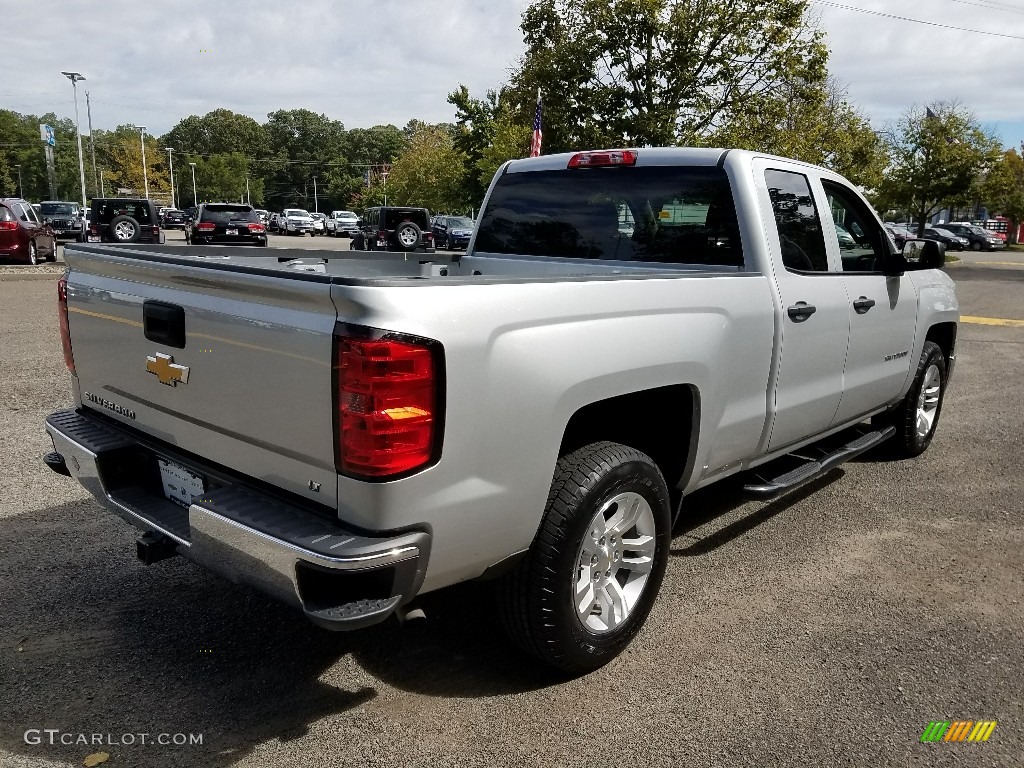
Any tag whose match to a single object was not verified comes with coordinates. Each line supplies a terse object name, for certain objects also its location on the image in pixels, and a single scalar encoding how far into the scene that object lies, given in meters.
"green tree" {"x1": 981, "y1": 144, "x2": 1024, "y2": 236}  32.41
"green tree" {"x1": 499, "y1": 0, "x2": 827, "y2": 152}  16.98
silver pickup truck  2.34
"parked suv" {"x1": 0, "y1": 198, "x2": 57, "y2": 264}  19.31
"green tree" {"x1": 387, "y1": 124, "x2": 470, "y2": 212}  50.38
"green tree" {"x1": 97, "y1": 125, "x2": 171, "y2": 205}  96.69
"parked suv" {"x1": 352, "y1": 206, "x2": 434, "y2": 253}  24.08
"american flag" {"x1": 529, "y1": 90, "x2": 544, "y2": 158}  17.33
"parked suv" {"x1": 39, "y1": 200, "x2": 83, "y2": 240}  31.53
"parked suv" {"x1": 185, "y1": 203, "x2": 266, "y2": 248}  28.30
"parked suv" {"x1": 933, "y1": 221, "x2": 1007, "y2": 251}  47.78
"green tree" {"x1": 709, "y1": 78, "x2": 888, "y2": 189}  17.53
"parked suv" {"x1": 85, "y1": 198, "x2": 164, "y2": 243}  23.78
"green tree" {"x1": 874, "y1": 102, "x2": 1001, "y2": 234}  30.66
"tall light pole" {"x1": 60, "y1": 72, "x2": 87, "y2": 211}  57.28
